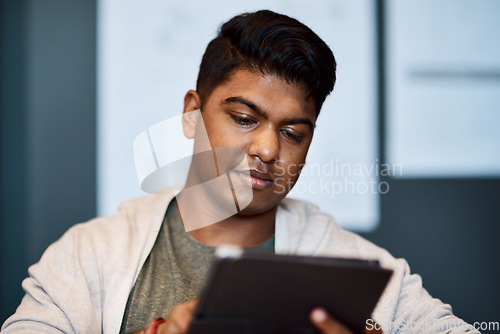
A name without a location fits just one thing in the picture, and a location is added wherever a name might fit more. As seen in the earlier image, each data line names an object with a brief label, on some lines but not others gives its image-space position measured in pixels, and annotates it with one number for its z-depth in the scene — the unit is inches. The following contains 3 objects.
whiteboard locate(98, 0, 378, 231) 78.1
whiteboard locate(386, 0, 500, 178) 79.2
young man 61.3
